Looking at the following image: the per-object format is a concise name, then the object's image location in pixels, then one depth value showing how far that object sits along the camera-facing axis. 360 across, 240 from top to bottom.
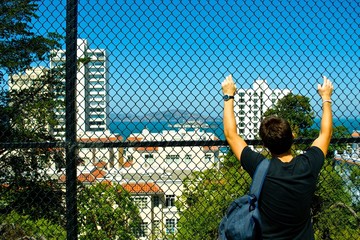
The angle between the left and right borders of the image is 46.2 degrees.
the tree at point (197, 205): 6.65
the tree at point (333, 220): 7.08
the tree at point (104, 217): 5.91
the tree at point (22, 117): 4.94
